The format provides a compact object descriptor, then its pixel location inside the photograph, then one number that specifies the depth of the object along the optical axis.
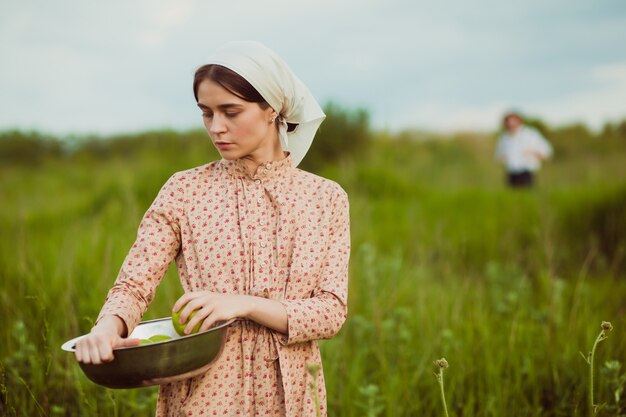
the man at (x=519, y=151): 9.68
